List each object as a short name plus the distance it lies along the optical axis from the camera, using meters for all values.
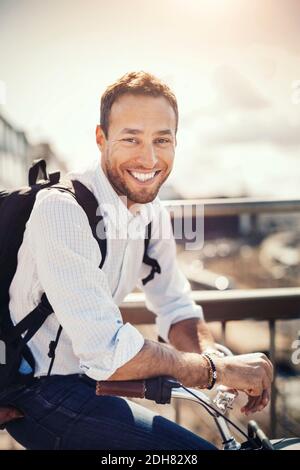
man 1.44
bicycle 1.38
